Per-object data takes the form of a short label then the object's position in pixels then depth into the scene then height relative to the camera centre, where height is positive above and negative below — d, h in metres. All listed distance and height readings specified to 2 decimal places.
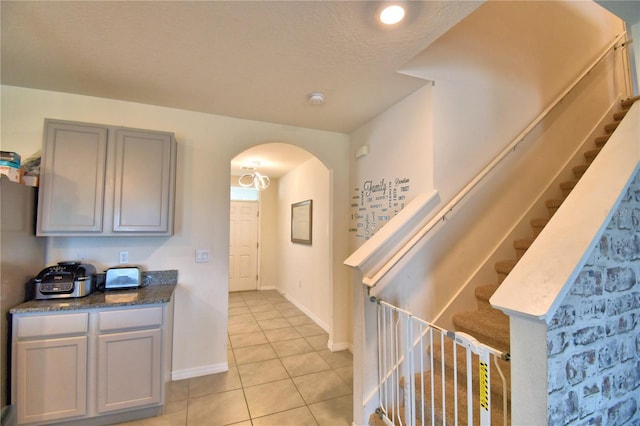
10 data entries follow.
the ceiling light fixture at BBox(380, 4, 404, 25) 1.46 +1.11
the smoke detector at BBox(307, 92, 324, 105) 2.43 +1.09
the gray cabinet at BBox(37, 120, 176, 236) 2.18 +0.33
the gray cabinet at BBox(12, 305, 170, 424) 1.89 -0.99
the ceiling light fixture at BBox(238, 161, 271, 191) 5.49 +0.96
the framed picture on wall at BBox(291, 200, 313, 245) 4.68 +0.05
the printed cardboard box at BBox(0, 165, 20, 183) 1.94 +0.34
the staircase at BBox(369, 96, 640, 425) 1.68 -0.78
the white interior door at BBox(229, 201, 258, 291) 6.26 -0.51
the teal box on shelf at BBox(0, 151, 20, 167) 1.95 +0.44
